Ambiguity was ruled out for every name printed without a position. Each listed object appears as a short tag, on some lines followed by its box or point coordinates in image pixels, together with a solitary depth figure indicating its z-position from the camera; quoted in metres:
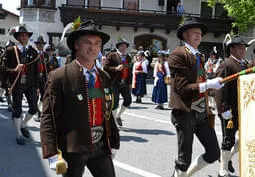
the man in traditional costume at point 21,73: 7.07
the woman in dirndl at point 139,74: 14.93
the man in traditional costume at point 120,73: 8.59
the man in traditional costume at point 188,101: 4.21
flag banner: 3.28
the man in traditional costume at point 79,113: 3.10
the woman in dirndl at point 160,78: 13.44
